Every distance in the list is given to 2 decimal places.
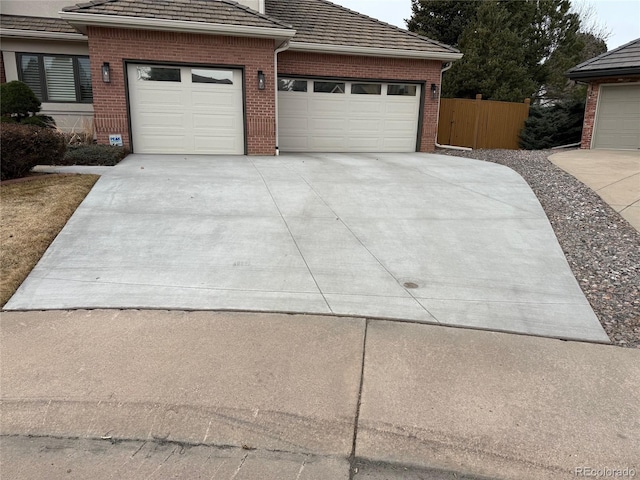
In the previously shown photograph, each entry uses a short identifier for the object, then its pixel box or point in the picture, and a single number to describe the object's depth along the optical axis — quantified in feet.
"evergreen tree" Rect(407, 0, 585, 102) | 75.05
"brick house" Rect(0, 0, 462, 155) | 39.24
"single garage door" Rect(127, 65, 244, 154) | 40.60
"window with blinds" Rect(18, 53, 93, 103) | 48.03
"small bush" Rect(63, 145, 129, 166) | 34.32
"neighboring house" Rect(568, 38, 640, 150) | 53.47
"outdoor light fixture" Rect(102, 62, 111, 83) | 38.70
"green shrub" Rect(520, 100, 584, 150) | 61.36
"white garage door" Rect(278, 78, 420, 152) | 49.75
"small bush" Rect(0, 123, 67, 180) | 27.20
